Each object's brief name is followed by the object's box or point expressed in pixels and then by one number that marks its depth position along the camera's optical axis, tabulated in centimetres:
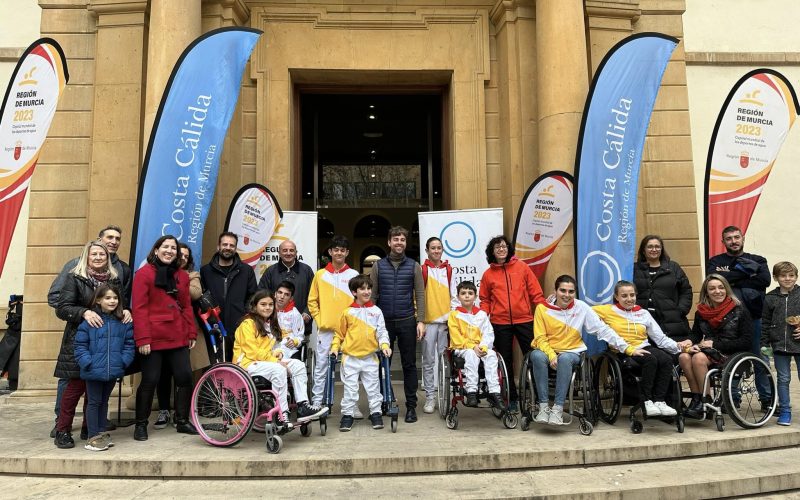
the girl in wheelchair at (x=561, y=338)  478
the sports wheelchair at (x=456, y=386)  493
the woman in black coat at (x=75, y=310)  454
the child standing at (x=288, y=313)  533
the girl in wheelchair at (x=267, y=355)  452
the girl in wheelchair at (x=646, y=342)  479
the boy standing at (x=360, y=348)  498
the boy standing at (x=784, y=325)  507
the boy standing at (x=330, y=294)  550
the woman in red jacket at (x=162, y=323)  471
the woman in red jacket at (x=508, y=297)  552
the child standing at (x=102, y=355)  446
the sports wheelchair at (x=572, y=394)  472
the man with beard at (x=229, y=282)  575
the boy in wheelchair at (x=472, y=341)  486
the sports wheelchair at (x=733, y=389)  480
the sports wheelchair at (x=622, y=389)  478
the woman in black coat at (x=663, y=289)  552
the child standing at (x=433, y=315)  585
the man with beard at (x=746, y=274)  563
